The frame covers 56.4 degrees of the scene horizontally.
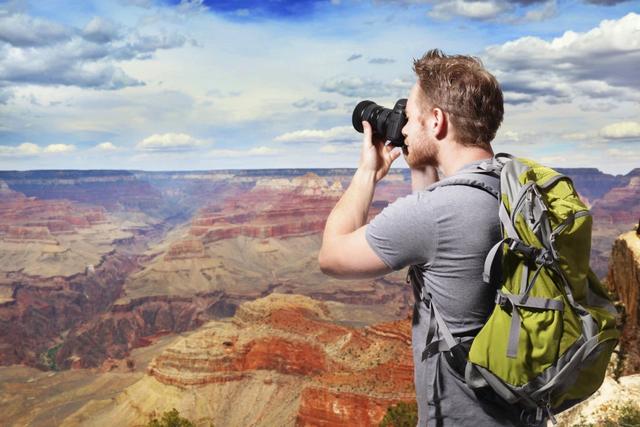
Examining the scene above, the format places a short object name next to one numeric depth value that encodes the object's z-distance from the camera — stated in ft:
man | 8.26
